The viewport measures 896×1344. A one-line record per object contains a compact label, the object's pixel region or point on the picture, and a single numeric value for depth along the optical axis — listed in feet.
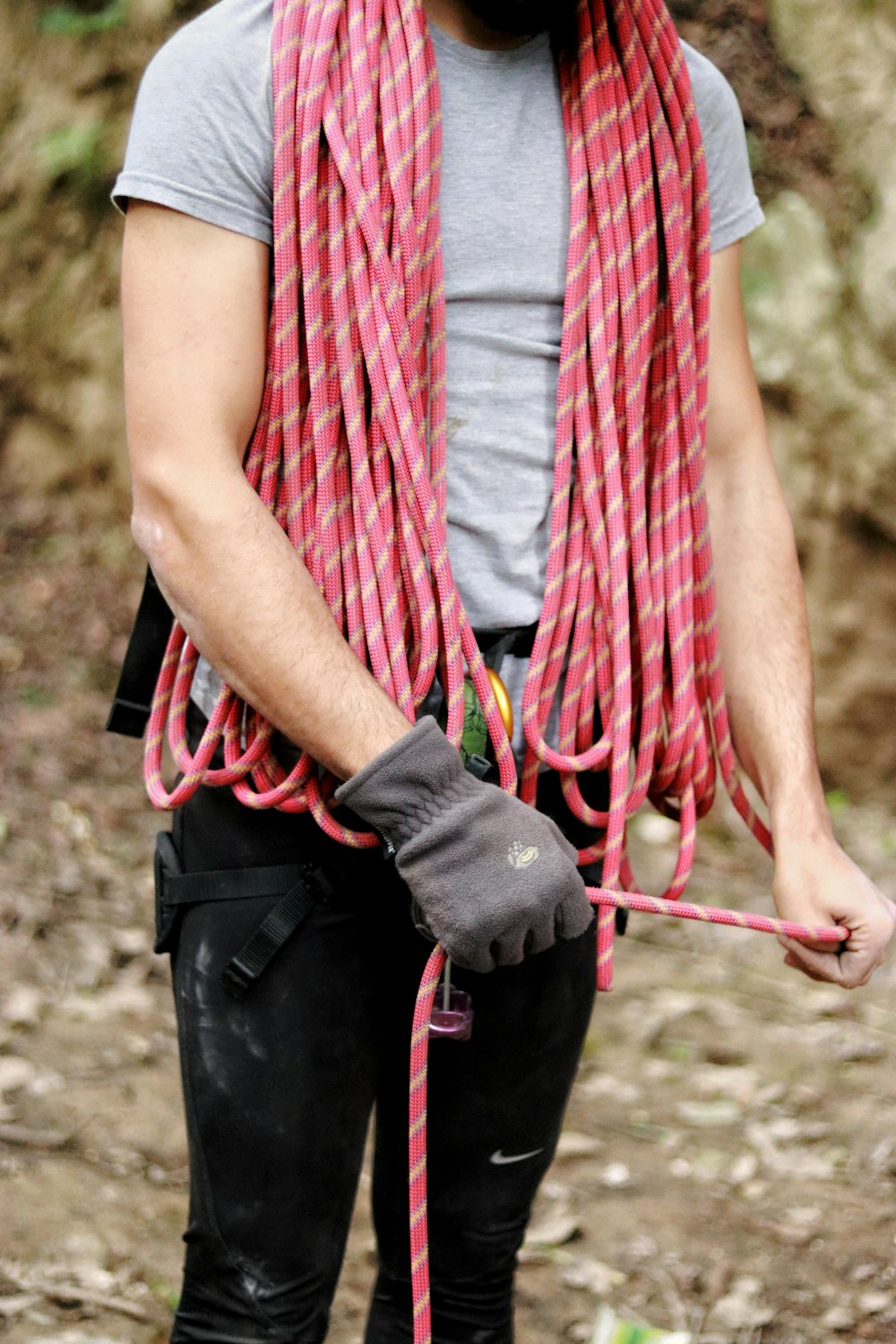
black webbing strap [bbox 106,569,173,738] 10.49
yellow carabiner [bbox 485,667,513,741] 9.64
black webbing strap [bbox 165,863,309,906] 9.87
